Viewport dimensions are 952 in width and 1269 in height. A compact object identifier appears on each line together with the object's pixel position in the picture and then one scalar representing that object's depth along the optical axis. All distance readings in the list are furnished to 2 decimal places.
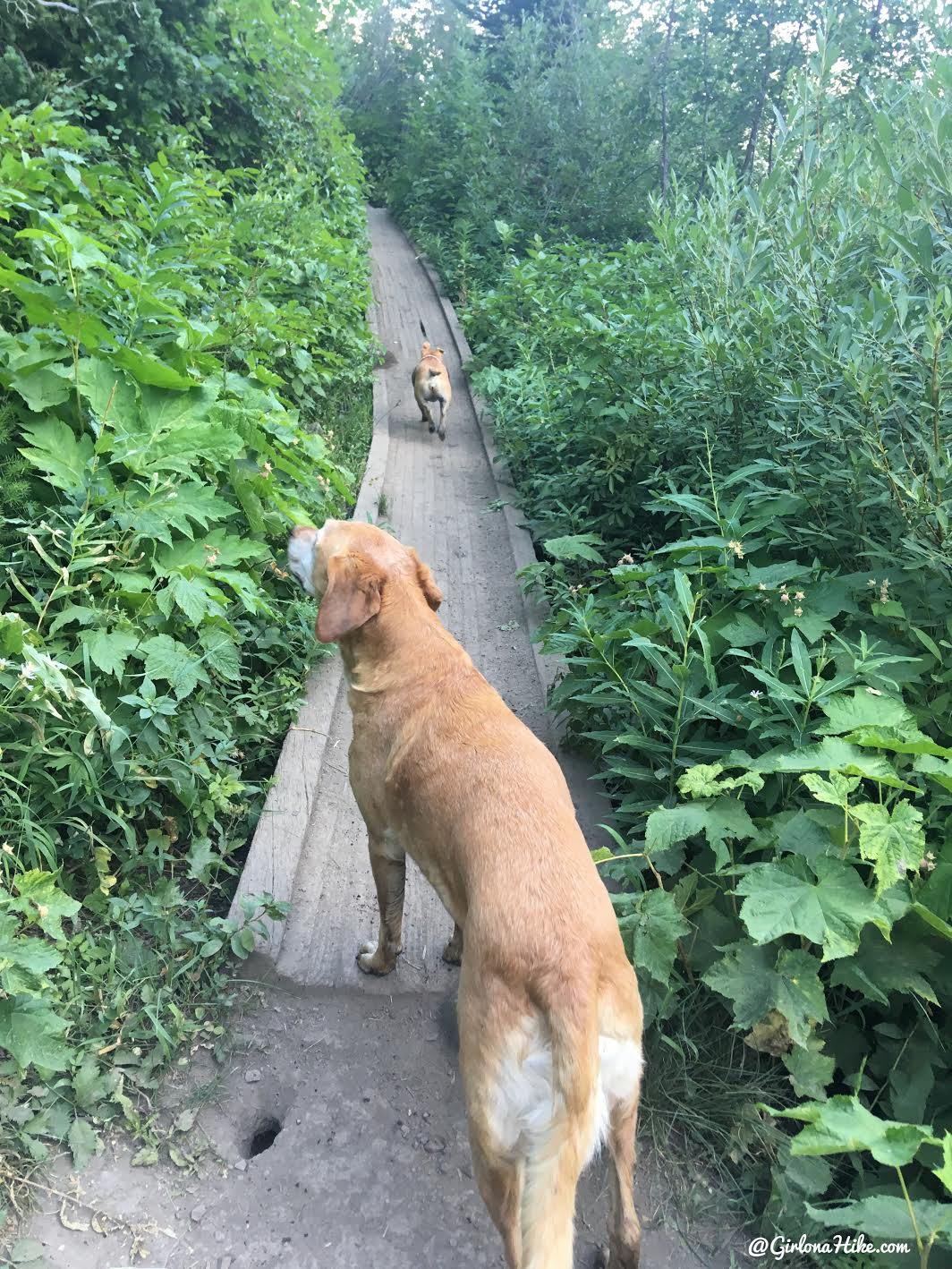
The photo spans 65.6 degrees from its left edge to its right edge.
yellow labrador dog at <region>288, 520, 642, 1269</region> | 1.66
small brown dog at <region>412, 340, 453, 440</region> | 7.46
